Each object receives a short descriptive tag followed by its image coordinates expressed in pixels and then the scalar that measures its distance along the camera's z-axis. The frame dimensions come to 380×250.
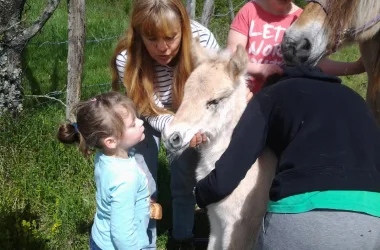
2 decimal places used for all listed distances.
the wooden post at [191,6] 4.91
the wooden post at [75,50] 4.05
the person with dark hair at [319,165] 1.85
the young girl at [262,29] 3.16
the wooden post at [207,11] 5.18
